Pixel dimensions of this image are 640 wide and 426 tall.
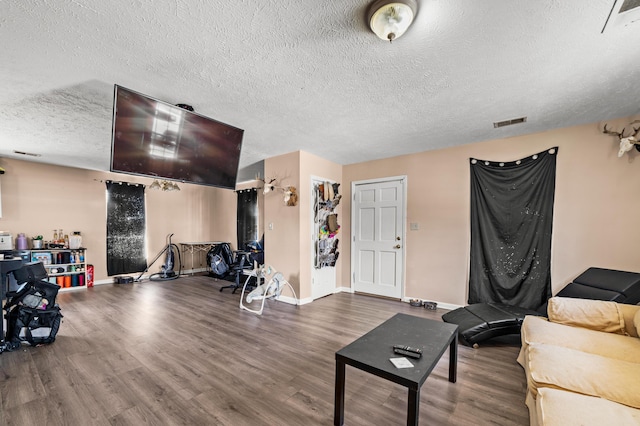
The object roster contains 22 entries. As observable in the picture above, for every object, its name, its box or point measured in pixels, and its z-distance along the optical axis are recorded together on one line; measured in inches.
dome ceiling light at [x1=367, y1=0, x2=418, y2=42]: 55.8
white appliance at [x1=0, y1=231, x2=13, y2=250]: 161.5
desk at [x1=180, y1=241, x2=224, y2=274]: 268.4
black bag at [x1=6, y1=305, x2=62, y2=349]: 107.7
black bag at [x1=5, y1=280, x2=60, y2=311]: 110.3
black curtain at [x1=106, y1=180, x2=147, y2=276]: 227.5
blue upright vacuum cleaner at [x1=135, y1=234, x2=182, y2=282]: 246.2
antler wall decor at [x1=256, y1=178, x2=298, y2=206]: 167.9
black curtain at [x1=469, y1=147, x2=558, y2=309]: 131.6
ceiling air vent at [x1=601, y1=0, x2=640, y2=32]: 56.3
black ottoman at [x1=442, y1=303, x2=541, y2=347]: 107.2
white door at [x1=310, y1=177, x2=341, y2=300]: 178.1
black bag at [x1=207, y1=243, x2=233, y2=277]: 219.5
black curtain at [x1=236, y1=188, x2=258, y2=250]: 263.9
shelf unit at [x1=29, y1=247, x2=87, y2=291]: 192.7
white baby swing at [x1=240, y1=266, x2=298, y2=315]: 153.8
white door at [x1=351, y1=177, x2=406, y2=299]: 180.9
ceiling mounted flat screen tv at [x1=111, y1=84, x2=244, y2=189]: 81.5
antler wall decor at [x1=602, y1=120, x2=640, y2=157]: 110.8
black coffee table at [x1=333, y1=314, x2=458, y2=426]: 55.3
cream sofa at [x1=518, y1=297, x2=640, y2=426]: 47.2
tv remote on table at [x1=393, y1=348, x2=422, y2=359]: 63.7
